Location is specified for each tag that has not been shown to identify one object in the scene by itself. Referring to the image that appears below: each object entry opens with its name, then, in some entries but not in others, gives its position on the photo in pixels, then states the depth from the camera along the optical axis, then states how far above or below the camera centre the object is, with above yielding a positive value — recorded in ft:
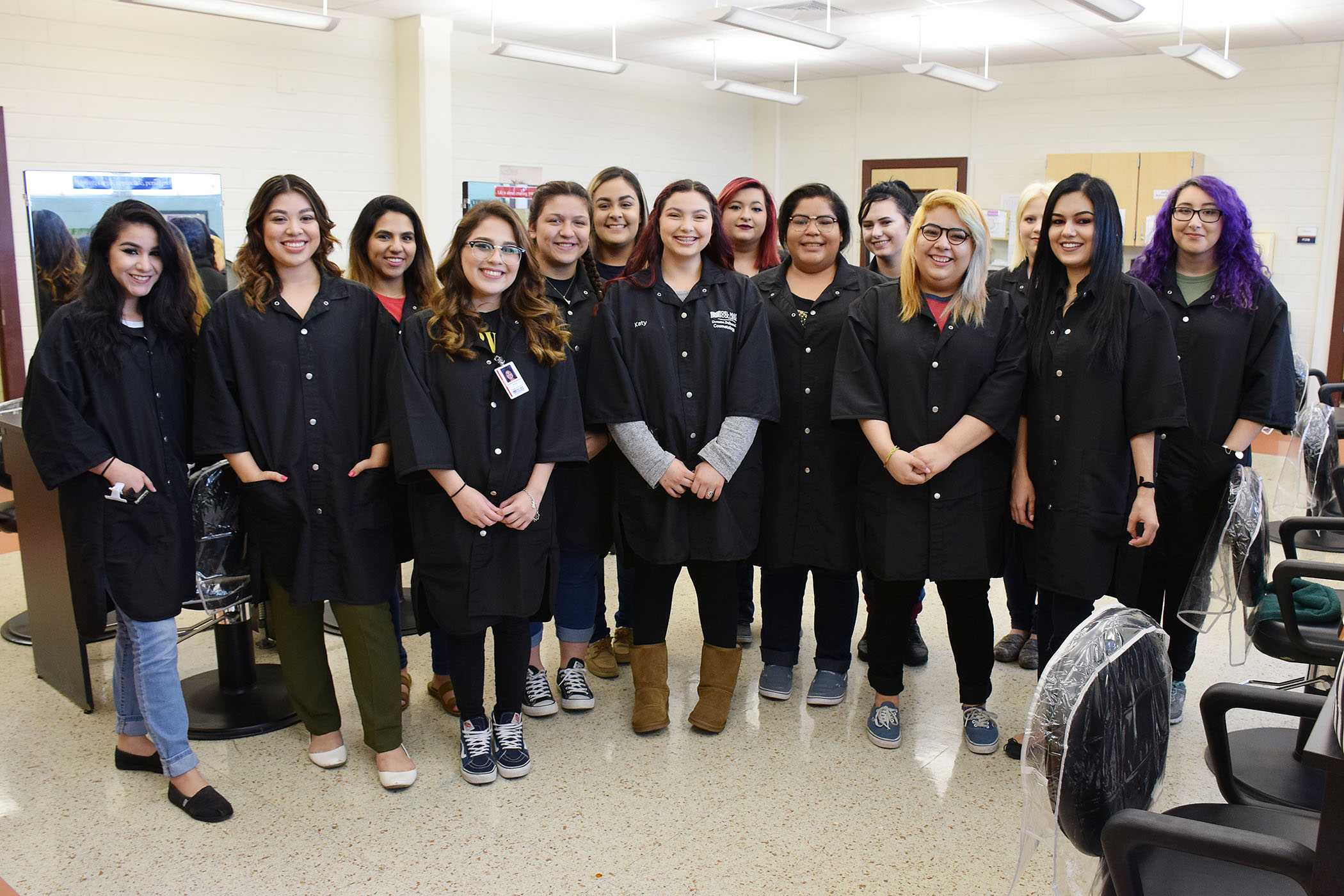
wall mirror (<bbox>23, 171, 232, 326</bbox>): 19.06 +1.59
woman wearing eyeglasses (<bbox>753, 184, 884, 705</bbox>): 9.12 -1.00
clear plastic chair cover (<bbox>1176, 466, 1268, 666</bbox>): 7.82 -2.06
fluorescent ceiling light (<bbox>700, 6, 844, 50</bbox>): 19.26 +5.34
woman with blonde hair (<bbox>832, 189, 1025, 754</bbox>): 8.30 -0.89
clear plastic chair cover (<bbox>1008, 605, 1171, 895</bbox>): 4.65 -2.07
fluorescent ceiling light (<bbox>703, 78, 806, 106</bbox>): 26.00 +5.31
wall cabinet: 26.43 +3.12
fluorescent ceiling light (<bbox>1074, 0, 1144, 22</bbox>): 17.81 +5.15
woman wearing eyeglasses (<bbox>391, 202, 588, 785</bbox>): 7.91 -1.06
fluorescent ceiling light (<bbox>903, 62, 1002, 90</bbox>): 23.89 +5.31
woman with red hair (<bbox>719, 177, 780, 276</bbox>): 10.23 +0.73
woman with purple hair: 8.57 -0.52
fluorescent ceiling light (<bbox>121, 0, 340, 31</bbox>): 17.29 +4.94
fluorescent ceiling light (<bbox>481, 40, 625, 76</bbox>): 21.71 +5.22
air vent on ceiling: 21.93 +6.26
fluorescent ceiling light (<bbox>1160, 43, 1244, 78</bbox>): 20.47 +4.93
